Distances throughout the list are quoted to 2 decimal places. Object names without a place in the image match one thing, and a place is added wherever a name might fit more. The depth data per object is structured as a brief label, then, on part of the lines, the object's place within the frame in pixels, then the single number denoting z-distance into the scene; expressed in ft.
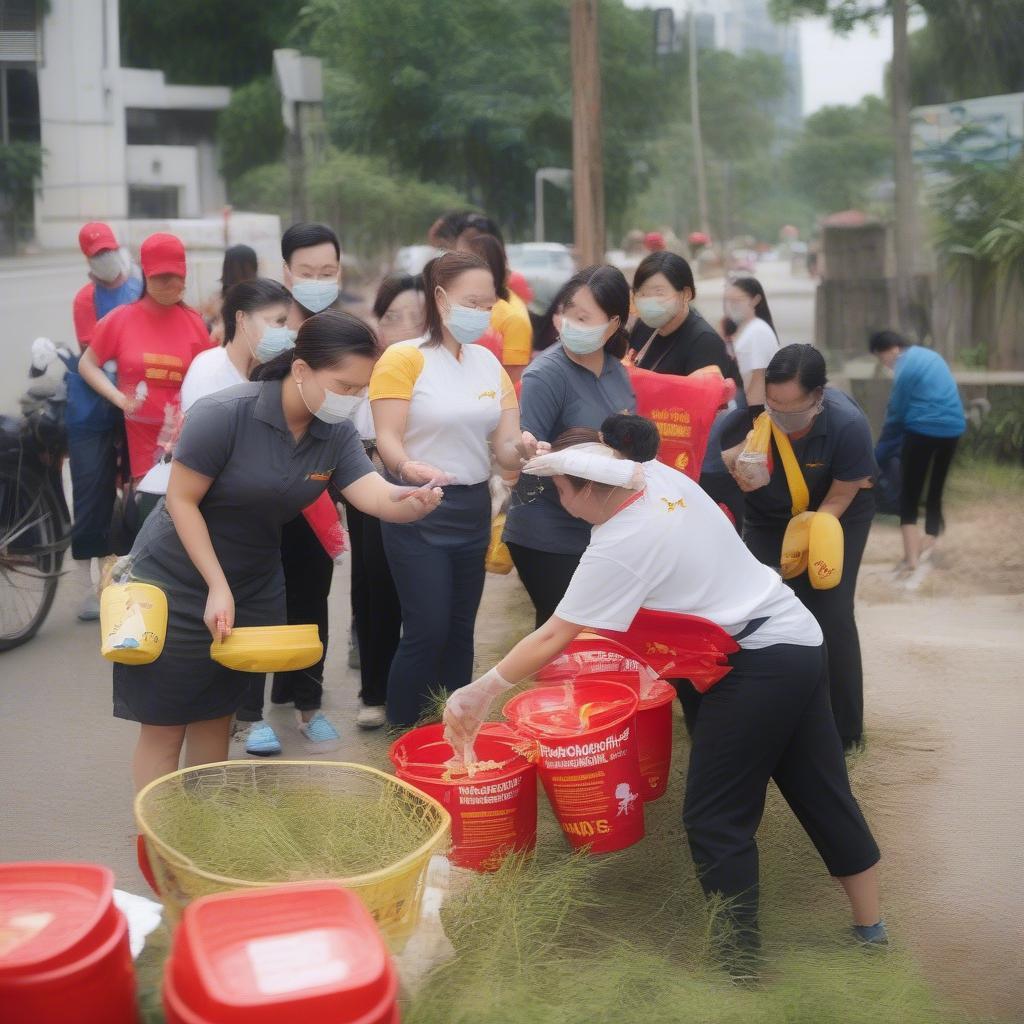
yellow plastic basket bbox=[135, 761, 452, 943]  8.50
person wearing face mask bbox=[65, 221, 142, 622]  21.27
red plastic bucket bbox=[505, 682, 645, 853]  12.48
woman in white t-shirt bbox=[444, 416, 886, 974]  10.70
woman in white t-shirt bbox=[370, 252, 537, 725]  14.79
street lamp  74.74
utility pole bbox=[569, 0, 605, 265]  35.35
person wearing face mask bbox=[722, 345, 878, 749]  14.94
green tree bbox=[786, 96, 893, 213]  194.74
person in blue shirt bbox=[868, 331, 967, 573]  27.02
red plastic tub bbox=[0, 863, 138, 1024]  6.61
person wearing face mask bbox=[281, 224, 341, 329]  16.89
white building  46.91
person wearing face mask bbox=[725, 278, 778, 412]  23.97
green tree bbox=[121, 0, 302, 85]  63.41
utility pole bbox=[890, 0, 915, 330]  52.11
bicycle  21.12
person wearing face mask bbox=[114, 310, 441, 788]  11.72
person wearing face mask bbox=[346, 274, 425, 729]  17.25
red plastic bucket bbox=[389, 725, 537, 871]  11.82
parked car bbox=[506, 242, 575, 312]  78.38
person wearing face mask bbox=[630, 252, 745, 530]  17.54
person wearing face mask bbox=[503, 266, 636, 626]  15.15
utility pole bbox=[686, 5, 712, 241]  141.16
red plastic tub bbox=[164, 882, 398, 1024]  6.51
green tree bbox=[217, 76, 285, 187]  68.03
